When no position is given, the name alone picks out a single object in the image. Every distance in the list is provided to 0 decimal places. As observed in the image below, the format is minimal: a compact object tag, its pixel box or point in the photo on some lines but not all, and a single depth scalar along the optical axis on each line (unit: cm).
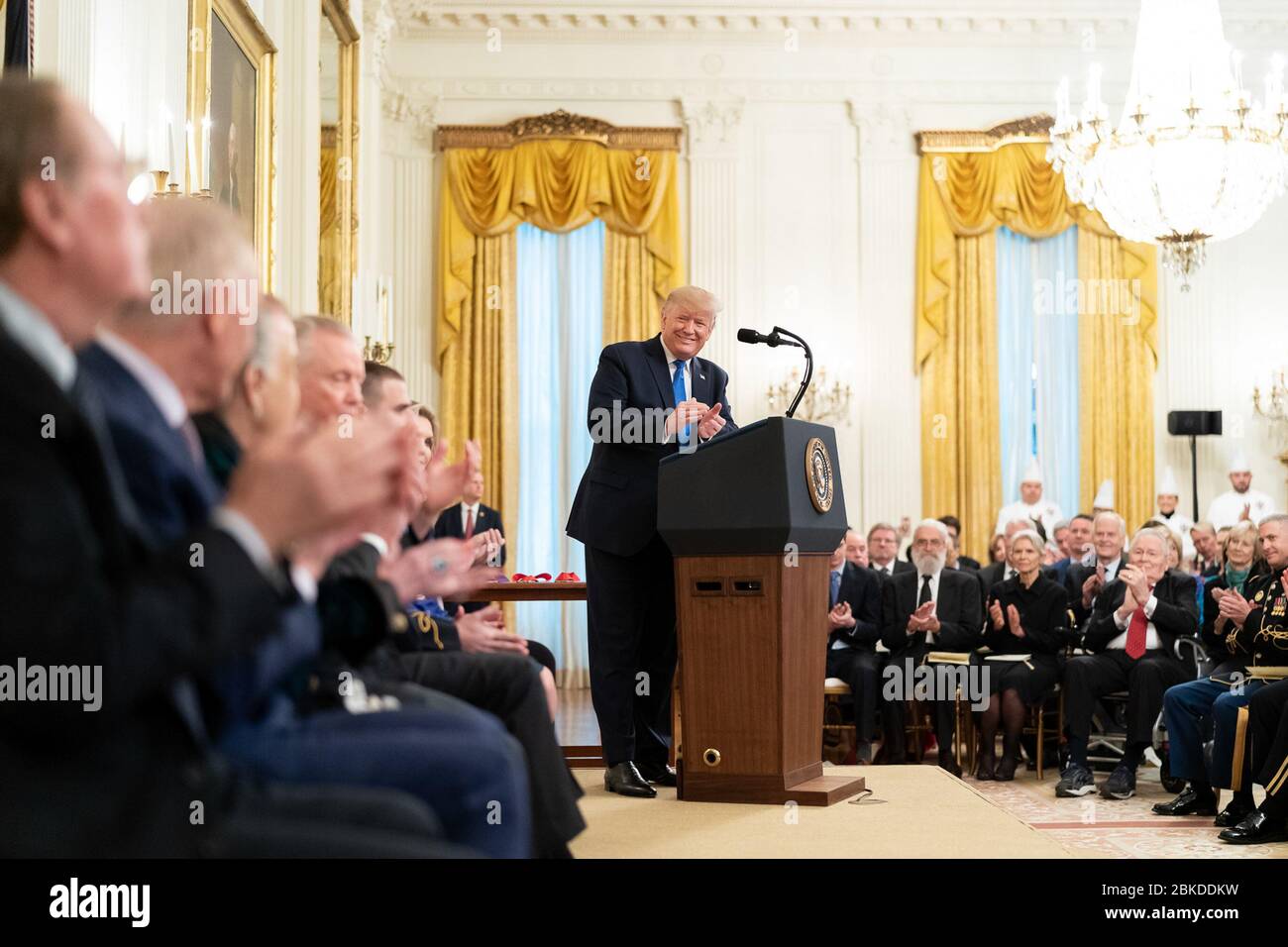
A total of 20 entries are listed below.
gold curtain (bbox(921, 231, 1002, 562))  1195
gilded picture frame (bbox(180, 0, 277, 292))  544
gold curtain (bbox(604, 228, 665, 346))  1201
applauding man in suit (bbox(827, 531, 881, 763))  754
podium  411
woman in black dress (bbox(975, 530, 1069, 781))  727
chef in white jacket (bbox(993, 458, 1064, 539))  1129
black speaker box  1176
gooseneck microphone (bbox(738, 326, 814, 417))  409
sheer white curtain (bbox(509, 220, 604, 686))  1200
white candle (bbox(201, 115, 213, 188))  540
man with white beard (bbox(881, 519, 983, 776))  750
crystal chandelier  796
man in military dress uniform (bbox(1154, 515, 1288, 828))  566
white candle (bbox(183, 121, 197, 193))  429
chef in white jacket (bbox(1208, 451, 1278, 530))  1138
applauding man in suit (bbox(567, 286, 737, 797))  458
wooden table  605
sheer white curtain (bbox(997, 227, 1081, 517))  1210
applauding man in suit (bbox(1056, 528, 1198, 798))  674
